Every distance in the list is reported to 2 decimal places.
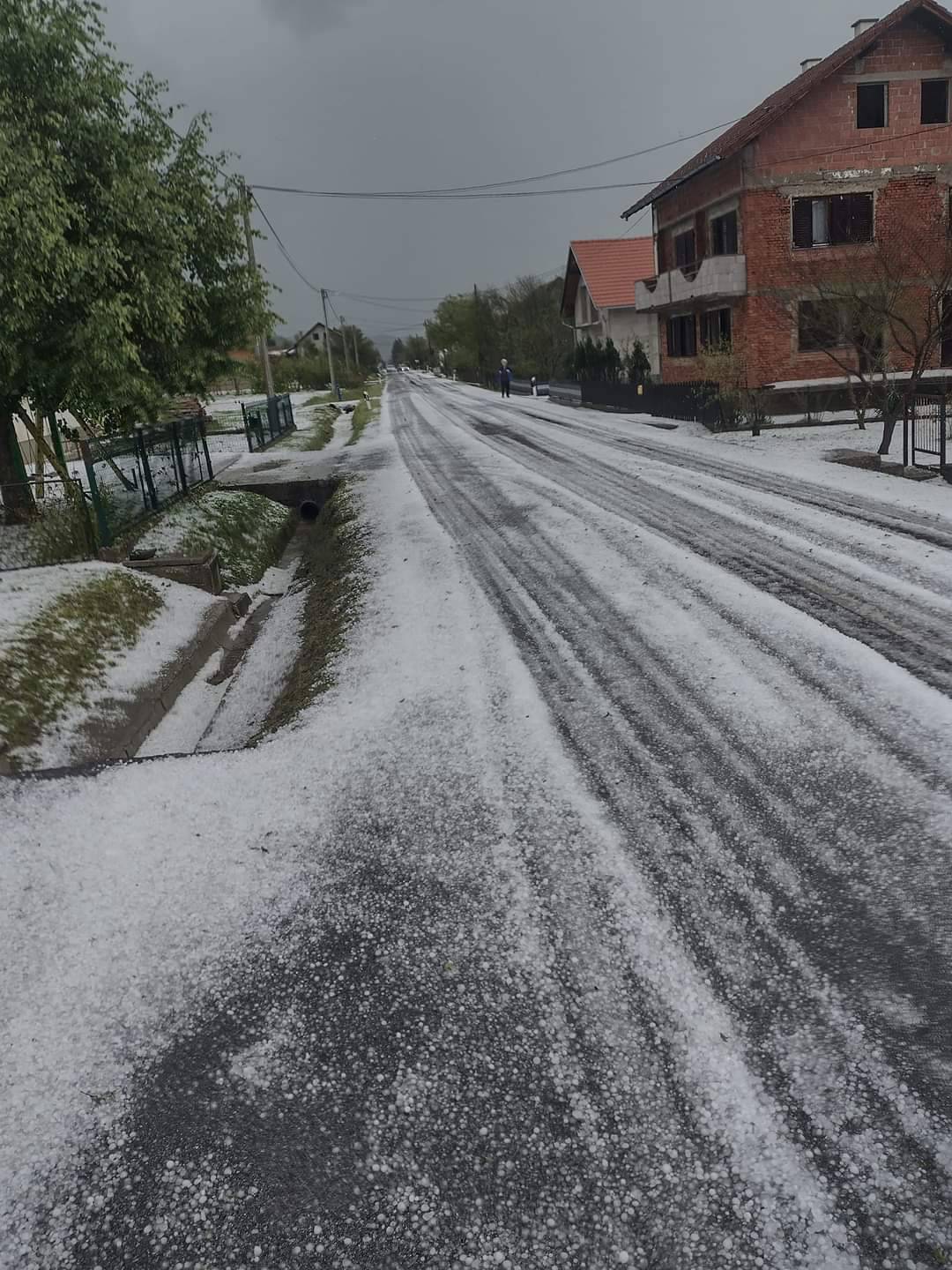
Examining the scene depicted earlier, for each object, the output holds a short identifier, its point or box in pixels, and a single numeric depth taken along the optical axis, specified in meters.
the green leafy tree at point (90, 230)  9.27
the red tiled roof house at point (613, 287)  40.56
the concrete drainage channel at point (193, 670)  7.11
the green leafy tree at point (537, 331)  51.47
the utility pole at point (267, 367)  29.54
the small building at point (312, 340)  95.65
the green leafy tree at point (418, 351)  161.27
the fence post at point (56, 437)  13.19
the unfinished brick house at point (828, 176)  23.78
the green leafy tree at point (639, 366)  32.62
